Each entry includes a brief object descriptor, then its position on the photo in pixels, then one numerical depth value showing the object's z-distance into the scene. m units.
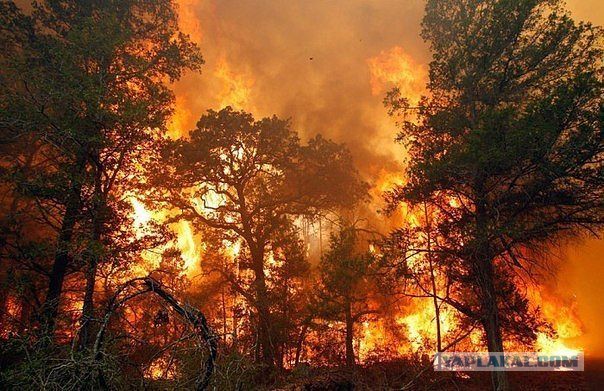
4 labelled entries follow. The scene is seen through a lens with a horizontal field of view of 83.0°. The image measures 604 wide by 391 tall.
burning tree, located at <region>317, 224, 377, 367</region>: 18.91
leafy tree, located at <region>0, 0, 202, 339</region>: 10.77
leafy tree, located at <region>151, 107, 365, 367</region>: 19.03
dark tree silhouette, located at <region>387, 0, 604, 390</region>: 10.47
